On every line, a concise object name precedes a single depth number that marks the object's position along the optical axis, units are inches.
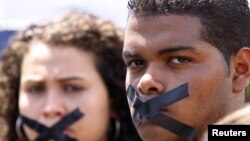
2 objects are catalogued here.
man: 195.9
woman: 301.4
